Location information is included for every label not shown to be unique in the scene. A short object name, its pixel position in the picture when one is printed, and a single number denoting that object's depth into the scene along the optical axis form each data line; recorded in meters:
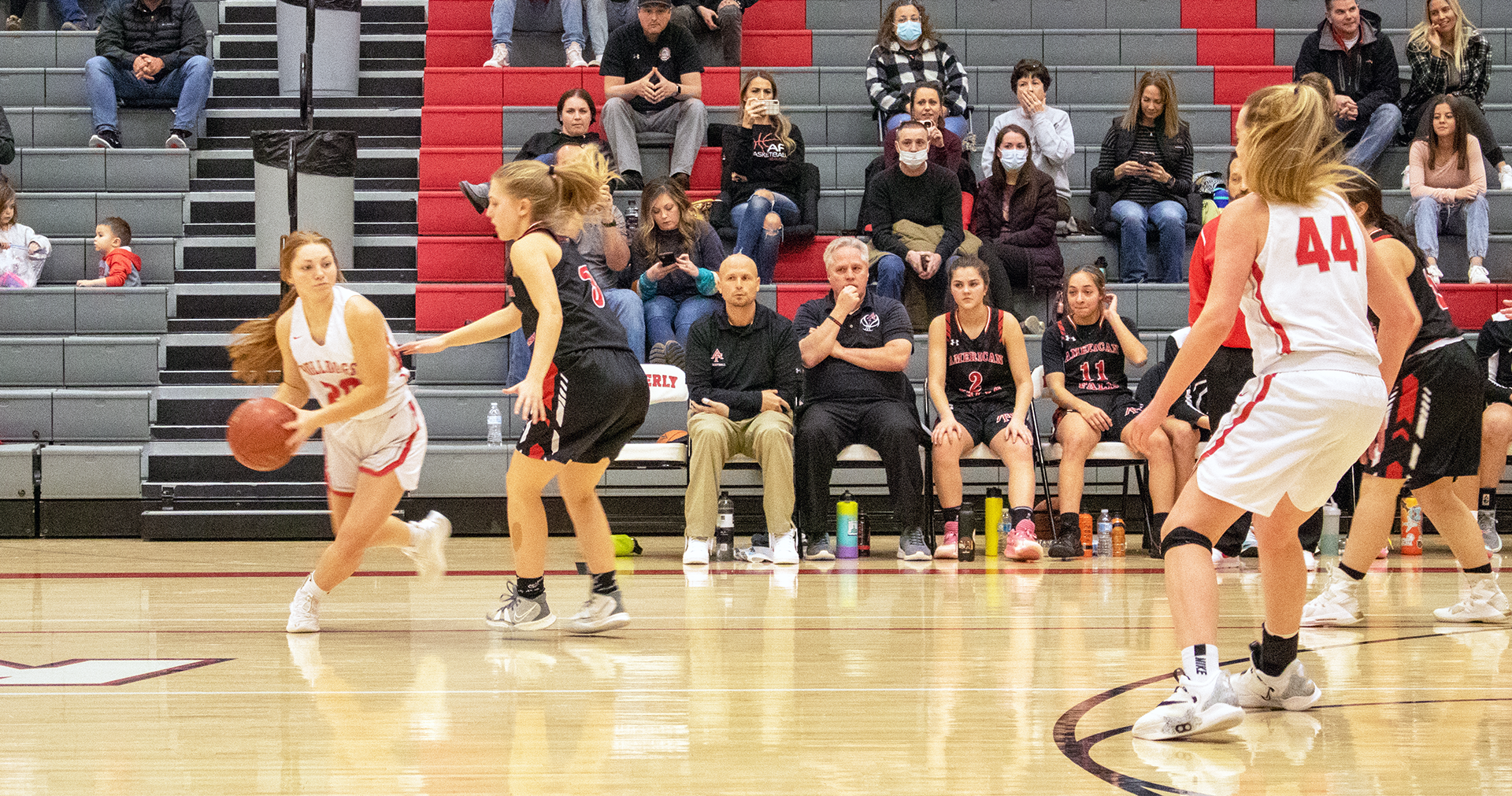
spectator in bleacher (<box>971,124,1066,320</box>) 14.91
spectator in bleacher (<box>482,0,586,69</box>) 17.53
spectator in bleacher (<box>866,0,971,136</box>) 16.59
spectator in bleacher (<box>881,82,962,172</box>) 15.36
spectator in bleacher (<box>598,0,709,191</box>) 15.91
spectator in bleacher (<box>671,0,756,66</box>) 17.70
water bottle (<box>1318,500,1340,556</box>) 12.40
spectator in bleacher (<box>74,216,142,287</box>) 15.30
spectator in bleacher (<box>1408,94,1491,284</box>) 15.47
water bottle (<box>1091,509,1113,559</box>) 12.58
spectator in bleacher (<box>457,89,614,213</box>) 15.21
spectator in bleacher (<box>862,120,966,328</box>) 14.34
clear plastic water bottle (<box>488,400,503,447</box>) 13.91
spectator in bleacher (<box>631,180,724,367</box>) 14.07
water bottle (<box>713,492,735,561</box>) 12.56
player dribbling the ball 8.05
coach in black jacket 12.14
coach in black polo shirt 12.27
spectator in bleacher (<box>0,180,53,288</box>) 15.27
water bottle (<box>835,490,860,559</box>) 12.55
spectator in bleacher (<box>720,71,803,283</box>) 15.09
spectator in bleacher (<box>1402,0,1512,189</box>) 16.61
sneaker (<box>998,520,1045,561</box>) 12.13
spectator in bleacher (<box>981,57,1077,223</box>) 16.16
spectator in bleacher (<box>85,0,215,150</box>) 16.95
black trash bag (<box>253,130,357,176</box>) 15.32
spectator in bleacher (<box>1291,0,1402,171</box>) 16.78
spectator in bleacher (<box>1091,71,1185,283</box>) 15.48
